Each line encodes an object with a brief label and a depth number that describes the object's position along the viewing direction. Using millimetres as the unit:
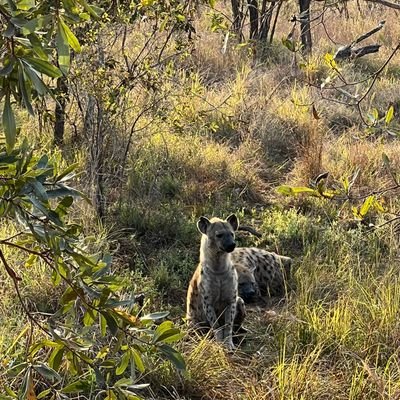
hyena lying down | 12172
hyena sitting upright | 10672
